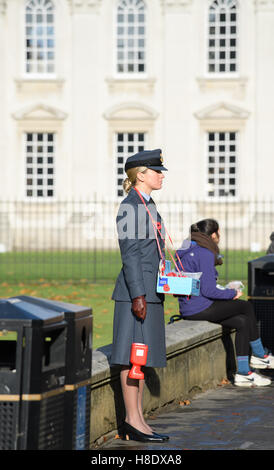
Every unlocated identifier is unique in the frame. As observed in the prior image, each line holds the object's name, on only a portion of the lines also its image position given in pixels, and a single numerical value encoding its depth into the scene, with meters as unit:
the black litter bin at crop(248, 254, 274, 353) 19.09
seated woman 17.12
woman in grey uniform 12.57
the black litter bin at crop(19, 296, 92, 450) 9.21
